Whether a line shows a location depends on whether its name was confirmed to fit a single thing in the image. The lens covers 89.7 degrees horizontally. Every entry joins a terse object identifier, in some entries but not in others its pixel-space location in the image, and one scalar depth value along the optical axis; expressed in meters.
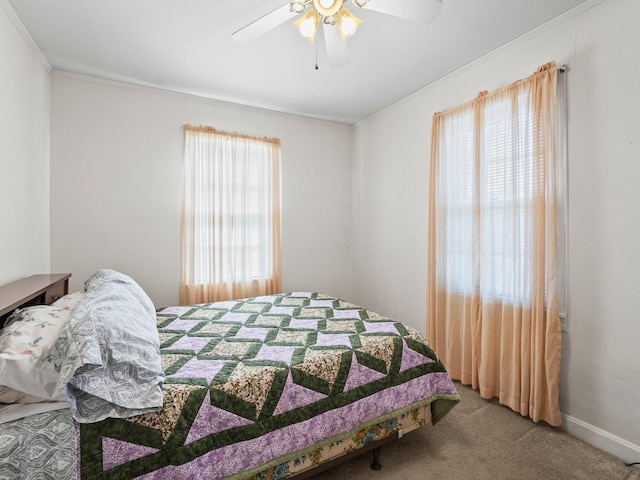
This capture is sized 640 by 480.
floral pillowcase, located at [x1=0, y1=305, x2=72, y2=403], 1.18
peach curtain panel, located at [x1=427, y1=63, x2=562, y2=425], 2.16
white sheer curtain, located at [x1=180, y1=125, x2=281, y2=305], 3.29
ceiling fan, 1.62
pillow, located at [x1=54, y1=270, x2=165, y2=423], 1.20
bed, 1.19
